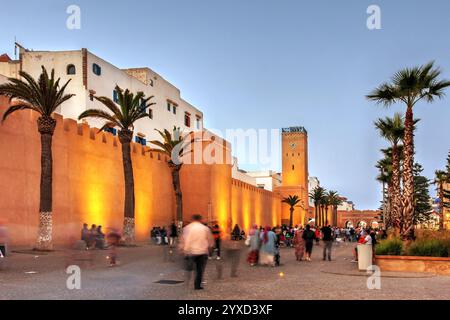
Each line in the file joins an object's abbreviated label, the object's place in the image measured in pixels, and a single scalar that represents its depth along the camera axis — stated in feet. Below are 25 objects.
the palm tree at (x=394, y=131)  115.42
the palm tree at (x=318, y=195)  310.86
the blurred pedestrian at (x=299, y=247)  74.59
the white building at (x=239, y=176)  273.66
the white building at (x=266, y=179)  343.73
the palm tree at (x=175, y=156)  129.80
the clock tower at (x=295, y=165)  317.22
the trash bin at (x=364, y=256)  56.48
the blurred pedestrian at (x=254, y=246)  64.44
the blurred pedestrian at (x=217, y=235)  62.81
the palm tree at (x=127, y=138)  102.37
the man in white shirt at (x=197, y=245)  37.91
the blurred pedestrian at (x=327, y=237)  75.92
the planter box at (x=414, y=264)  55.88
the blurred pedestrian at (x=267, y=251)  63.93
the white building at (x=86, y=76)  148.05
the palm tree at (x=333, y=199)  353.92
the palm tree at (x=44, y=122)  80.48
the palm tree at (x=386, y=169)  167.34
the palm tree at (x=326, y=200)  332.64
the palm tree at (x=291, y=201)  273.44
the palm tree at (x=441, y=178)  212.02
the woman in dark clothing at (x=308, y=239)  74.79
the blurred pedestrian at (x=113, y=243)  55.06
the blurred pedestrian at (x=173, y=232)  88.45
